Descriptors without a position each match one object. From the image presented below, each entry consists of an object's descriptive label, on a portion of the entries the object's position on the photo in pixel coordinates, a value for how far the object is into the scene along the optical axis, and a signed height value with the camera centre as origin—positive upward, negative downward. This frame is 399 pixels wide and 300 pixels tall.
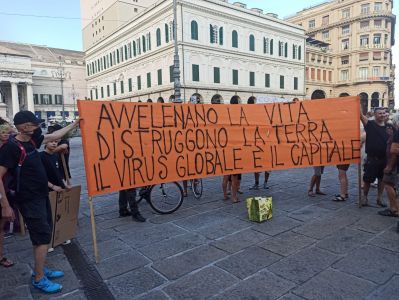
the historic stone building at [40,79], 59.25 +11.31
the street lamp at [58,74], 70.22 +13.21
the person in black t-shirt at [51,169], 3.77 -0.49
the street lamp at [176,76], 13.49 +2.34
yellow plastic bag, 4.46 -1.28
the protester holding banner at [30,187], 2.78 -0.53
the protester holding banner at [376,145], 4.77 -0.39
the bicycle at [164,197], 5.21 -1.26
